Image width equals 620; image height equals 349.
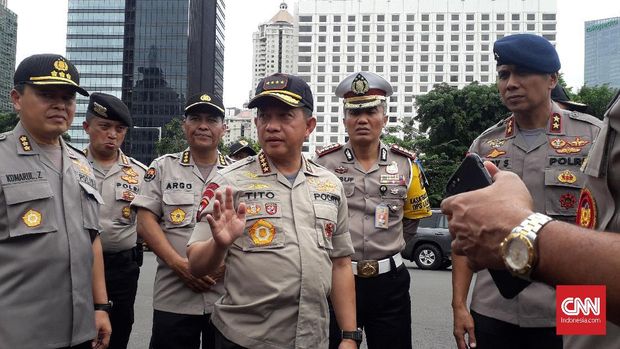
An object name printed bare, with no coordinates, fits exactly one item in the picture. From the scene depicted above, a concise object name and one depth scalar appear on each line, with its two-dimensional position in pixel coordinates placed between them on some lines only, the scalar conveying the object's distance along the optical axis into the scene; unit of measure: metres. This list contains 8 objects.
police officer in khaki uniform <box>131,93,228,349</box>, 3.07
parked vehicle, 11.84
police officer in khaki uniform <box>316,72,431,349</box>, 3.10
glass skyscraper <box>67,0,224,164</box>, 82.75
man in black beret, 3.74
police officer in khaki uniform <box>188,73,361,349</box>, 2.14
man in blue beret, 2.44
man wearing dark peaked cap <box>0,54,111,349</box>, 2.23
